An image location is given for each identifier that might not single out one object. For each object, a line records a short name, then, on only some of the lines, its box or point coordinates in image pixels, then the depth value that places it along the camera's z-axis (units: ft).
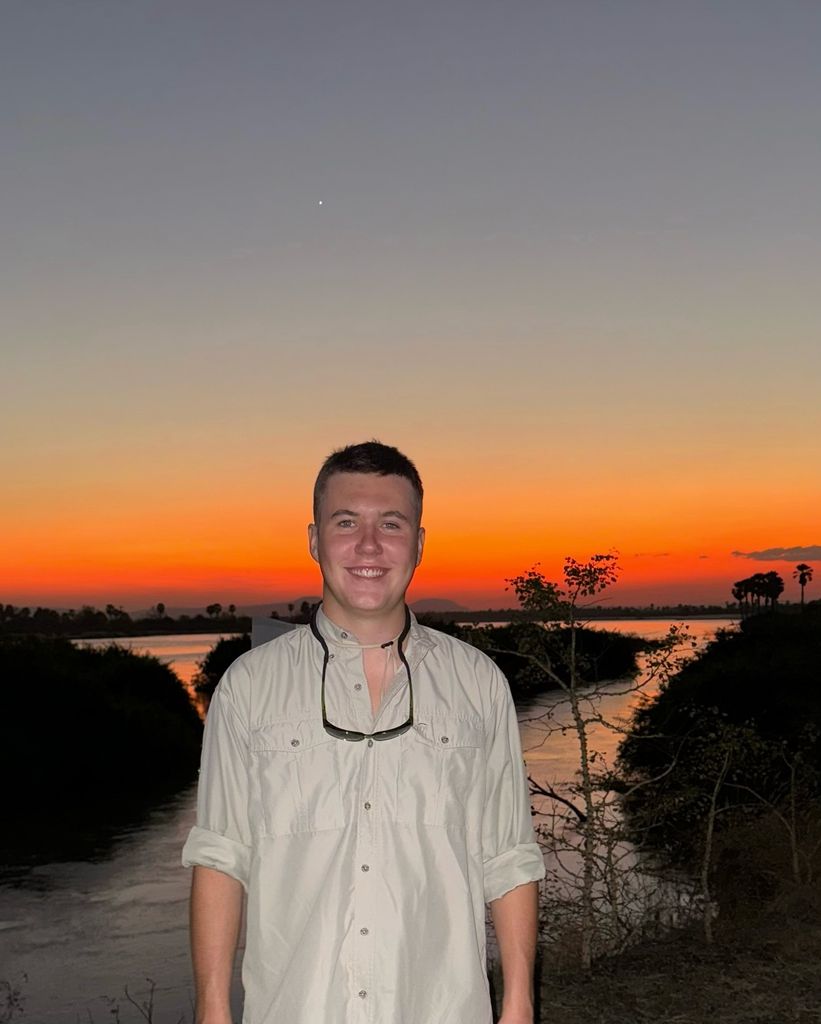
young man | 8.86
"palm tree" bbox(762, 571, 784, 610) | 471.62
